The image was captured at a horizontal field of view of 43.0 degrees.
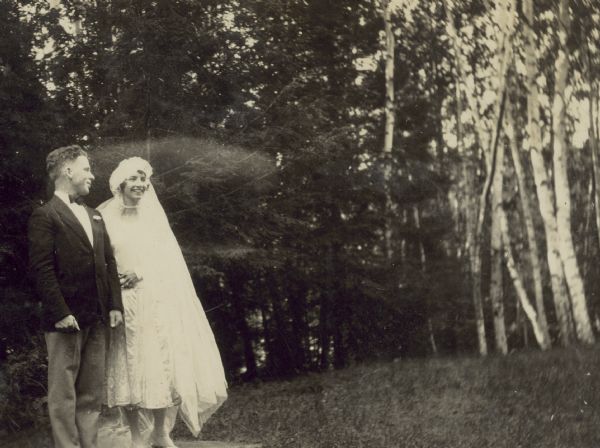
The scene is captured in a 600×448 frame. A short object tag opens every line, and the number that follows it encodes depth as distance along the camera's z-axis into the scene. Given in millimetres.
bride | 3525
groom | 3105
